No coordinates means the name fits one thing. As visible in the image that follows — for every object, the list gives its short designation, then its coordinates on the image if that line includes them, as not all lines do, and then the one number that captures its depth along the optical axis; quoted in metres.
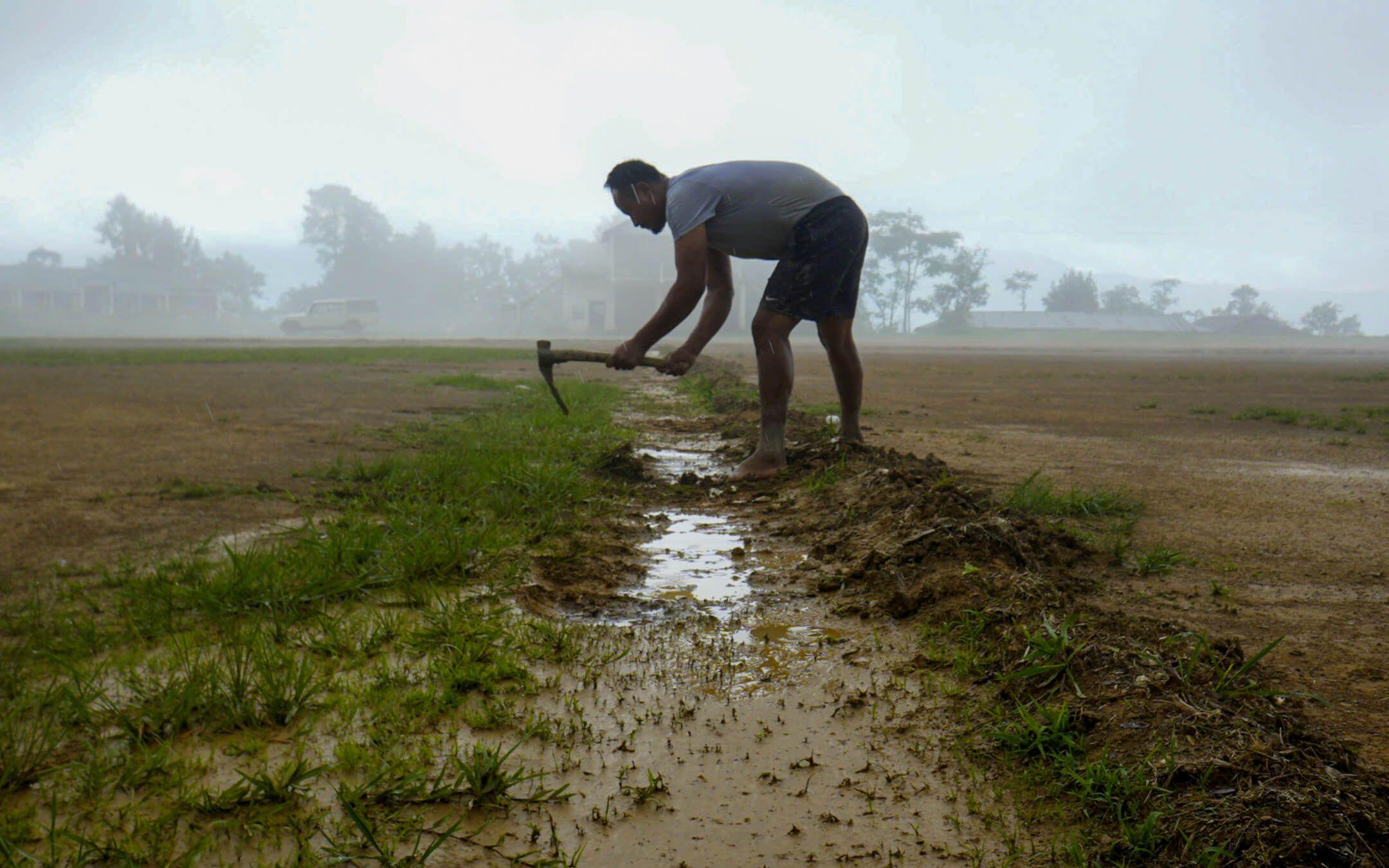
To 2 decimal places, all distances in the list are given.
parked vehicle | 54.72
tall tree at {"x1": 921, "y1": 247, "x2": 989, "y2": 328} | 70.50
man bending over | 4.69
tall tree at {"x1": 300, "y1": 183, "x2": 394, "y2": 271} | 75.19
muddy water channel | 1.52
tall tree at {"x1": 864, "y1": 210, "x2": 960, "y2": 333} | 72.00
